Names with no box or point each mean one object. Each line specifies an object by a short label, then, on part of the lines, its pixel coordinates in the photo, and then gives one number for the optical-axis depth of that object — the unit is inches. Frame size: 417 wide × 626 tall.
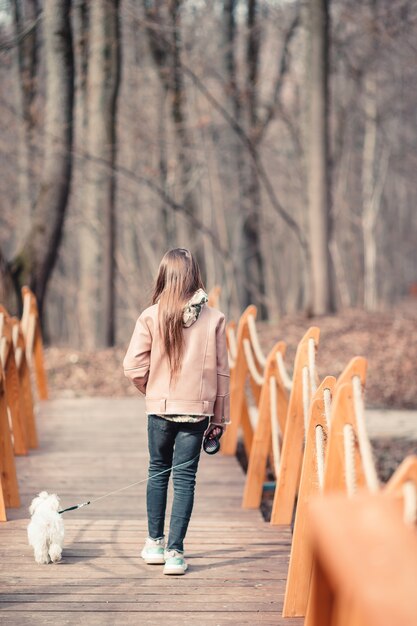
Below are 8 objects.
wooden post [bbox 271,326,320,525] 374.7
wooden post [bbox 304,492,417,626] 147.0
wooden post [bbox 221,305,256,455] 555.9
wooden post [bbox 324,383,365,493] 259.5
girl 341.6
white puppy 349.6
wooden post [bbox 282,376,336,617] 307.1
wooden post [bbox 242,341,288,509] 460.9
